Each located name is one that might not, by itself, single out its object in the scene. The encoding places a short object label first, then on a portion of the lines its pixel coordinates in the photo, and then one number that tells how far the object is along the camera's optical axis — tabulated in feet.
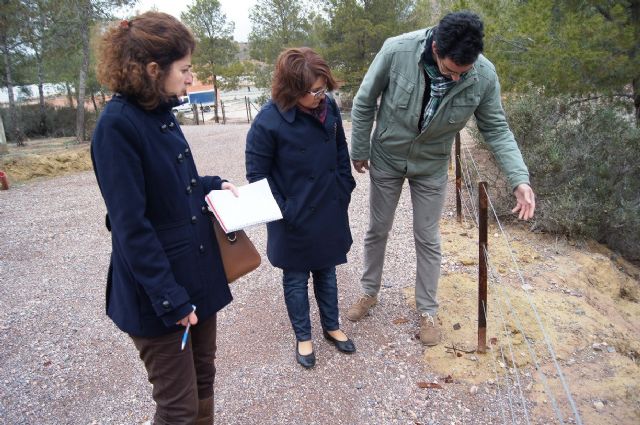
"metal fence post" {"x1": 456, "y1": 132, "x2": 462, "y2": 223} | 16.56
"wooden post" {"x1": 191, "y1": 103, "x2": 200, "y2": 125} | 77.15
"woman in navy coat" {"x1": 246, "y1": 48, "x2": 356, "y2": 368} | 8.25
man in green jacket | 8.33
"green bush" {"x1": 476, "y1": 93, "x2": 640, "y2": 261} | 16.21
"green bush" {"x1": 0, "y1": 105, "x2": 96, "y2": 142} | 58.29
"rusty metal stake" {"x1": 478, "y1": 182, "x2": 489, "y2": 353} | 8.76
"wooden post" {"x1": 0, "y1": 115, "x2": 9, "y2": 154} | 34.94
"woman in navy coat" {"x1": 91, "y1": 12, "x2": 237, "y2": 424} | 4.93
